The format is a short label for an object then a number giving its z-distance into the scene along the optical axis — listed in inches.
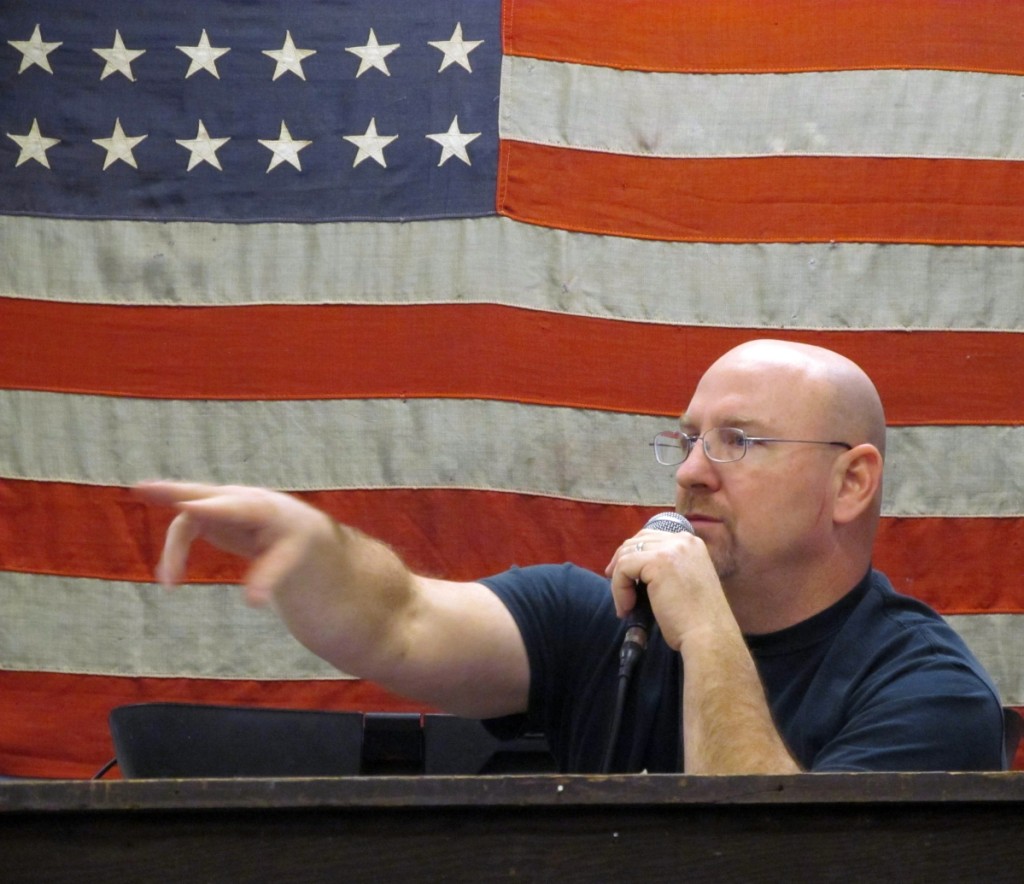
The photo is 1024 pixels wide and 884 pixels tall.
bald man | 212.1
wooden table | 186.2
